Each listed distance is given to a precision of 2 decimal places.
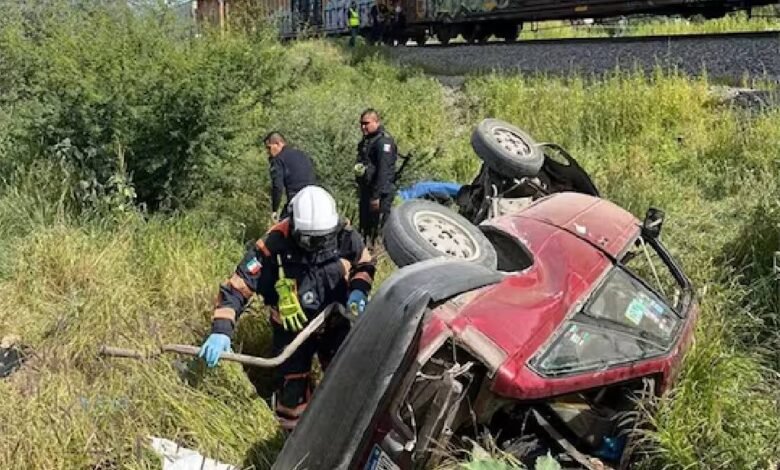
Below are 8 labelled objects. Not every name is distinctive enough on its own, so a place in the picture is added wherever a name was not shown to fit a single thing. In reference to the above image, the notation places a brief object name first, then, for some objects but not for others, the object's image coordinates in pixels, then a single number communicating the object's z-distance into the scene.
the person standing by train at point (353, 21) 24.83
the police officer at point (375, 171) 7.63
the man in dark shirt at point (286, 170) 7.30
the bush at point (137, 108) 7.74
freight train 14.41
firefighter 4.17
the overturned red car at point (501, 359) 2.81
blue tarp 7.51
